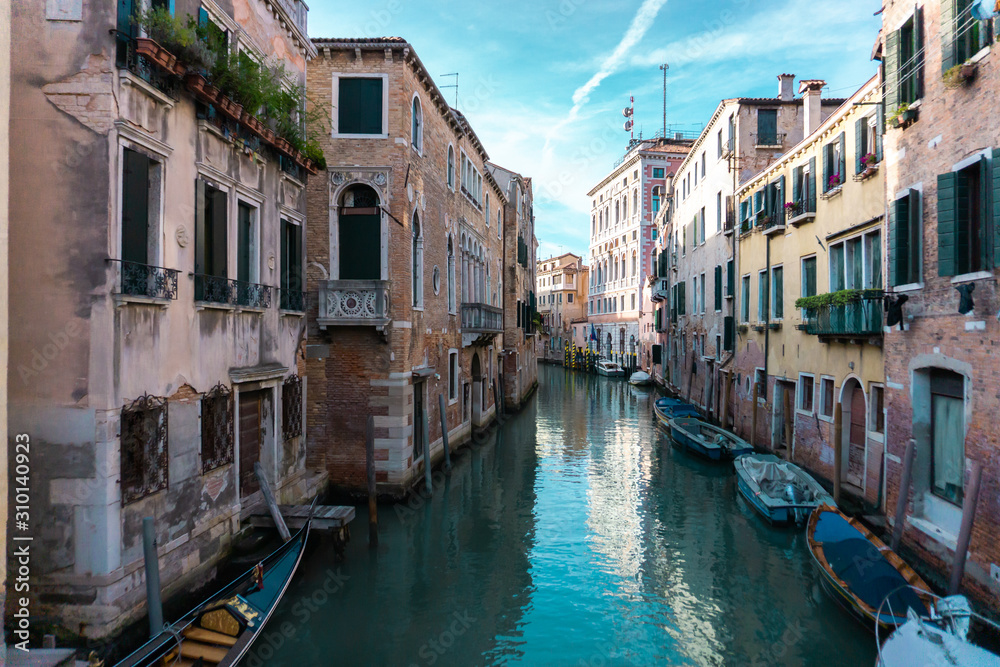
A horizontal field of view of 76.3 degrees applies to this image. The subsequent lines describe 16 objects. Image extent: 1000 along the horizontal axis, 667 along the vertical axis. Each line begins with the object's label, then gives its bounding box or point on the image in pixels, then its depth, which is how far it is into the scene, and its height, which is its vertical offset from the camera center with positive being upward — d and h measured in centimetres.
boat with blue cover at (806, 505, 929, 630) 681 -284
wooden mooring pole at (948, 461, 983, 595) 673 -204
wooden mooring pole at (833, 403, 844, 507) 1102 -194
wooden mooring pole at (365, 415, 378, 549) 1010 -250
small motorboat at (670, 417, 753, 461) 1661 -294
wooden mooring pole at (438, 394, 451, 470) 1425 -228
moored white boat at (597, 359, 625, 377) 4344 -256
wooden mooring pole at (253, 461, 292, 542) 859 -232
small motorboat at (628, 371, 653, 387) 3703 -276
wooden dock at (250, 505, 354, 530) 890 -269
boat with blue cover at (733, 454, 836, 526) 1122 -295
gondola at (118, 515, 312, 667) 574 -292
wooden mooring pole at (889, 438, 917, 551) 819 -211
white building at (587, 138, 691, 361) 4203 +698
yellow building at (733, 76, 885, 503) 1082 +68
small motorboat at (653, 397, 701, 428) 2151 -272
